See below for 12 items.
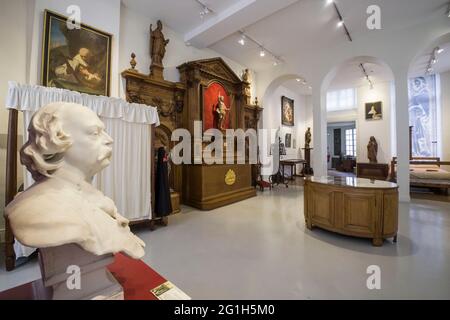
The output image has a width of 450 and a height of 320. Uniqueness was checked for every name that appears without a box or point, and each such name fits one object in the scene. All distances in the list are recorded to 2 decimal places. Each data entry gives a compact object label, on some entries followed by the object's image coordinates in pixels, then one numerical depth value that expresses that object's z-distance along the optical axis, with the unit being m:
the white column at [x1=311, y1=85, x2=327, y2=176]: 6.68
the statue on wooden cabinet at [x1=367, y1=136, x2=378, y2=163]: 9.63
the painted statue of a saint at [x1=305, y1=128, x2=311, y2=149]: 11.44
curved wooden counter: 2.93
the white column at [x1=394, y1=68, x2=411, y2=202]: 5.51
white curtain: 2.99
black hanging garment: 3.71
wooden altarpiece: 4.87
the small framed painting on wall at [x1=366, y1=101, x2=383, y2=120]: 9.69
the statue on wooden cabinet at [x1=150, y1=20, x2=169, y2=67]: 4.84
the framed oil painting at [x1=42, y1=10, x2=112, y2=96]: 3.42
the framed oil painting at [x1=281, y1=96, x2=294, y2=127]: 10.20
